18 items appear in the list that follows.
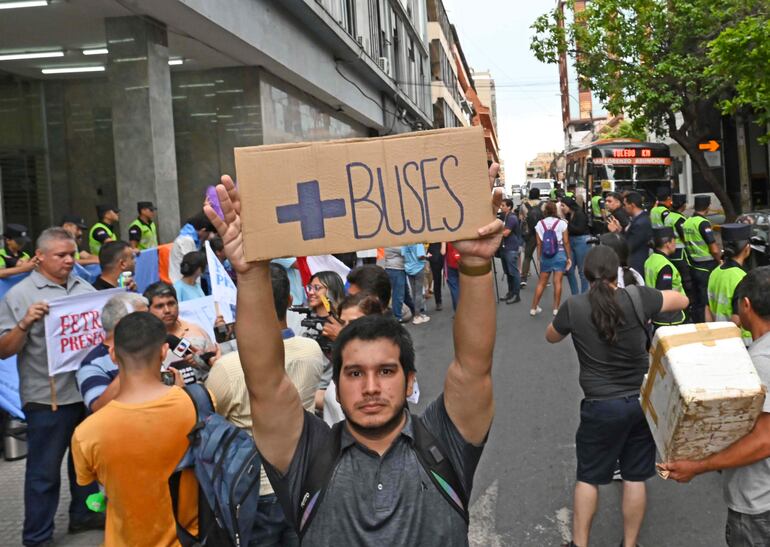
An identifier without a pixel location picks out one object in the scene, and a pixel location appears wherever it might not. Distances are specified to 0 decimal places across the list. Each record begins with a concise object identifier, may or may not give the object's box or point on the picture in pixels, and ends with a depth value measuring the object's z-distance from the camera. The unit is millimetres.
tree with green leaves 22219
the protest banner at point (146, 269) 8215
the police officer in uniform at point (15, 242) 8652
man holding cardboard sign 2242
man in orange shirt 3287
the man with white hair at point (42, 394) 4977
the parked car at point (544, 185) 57375
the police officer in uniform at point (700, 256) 9141
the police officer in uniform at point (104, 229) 10289
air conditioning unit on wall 25531
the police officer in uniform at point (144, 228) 10302
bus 26172
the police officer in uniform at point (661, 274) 7000
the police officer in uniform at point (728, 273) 6191
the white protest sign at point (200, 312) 5504
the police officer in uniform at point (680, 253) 9547
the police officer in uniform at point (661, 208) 10959
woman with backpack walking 12367
